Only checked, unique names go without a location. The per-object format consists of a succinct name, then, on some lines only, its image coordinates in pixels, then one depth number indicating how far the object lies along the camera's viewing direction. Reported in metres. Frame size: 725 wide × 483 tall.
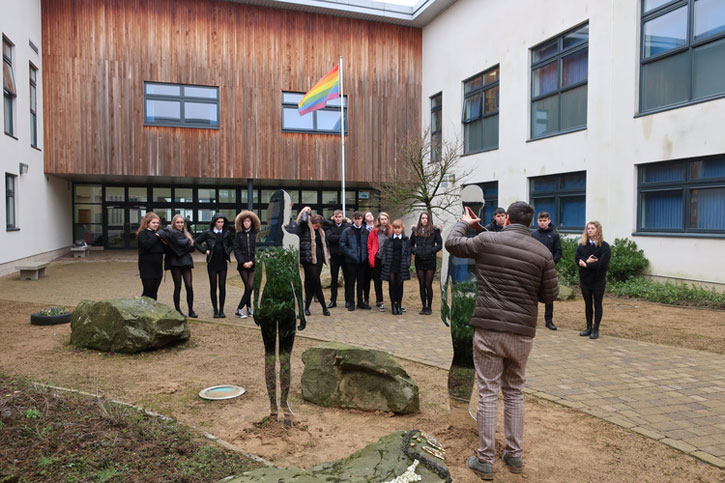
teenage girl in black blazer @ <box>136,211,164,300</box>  8.14
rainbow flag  16.88
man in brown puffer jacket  3.46
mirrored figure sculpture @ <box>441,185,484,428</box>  4.14
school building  11.53
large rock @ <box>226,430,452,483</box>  2.30
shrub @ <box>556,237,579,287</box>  12.67
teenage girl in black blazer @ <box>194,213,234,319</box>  8.66
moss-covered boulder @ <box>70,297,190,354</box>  6.32
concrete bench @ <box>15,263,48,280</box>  13.27
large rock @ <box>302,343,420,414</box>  4.52
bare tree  16.27
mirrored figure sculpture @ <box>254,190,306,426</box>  4.18
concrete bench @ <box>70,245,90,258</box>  19.93
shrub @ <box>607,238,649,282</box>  11.87
